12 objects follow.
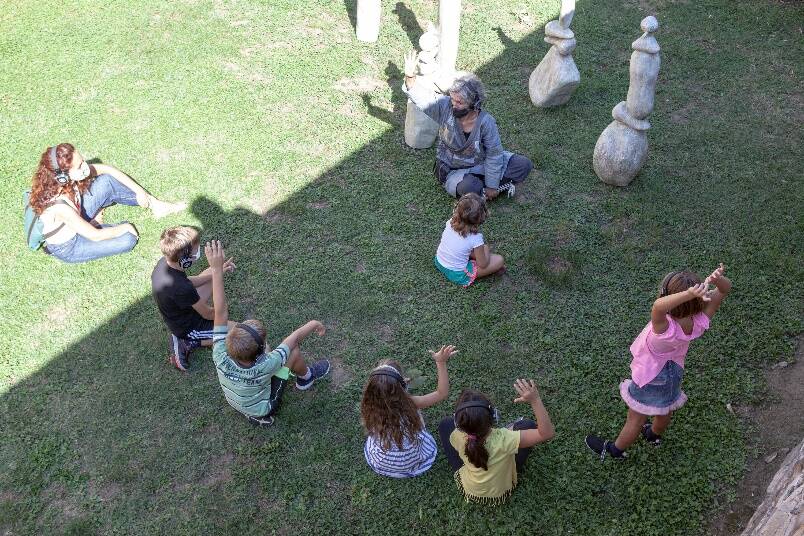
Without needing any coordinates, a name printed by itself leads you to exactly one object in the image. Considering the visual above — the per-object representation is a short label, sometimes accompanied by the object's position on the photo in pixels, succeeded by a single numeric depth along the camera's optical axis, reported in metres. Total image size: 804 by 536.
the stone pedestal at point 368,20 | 8.10
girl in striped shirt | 3.77
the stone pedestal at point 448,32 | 6.64
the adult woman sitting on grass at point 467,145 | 5.73
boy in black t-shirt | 4.63
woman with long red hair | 5.60
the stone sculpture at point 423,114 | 6.47
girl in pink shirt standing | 3.59
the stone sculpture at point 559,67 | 7.02
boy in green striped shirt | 4.11
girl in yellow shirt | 3.62
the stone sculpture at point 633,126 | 5.62
